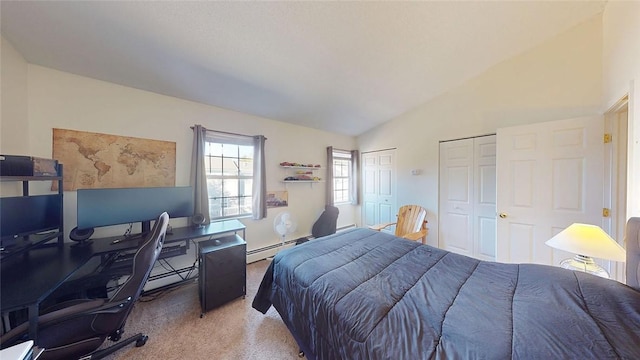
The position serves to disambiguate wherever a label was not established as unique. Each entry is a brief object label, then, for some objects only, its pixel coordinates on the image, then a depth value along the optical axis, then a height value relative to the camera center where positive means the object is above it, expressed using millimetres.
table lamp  1298 -446
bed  813 -669
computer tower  1969 -970
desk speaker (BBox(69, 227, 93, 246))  1827 -542
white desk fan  3076 -706
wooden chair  3263 -714
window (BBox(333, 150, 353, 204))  4393 +80
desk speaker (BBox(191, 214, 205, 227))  2457 -519
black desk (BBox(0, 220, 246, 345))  1076 -642
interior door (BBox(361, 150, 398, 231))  3914 -175
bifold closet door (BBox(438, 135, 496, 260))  2781 -250
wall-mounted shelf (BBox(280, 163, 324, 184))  3523 +84
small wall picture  3373 -349
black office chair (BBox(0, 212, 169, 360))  1103 -870
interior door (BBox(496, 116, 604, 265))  2014 -27
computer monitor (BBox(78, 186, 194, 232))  1847 -284
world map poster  1944 +186
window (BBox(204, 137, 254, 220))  2862 +32
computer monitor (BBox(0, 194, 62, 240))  1416 -299
